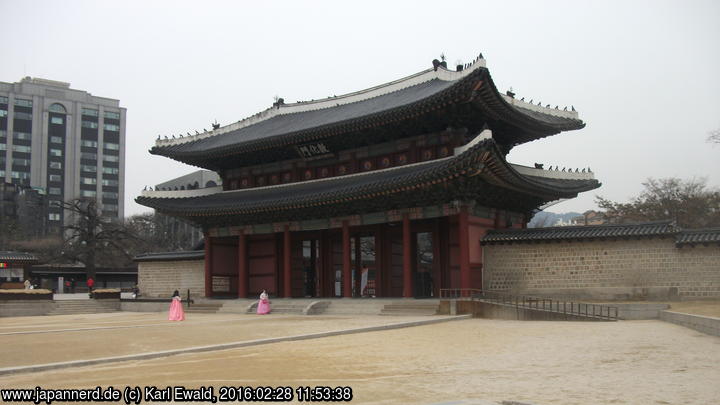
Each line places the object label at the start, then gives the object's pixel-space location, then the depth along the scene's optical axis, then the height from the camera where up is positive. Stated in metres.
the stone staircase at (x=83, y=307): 36.91 -2.32
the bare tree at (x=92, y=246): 59.91 +2.40
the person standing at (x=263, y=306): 28.50 -1.79
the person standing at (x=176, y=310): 25.02 -1.72
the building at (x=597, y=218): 54.99 +4.58
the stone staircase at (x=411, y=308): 24.38 -1.69
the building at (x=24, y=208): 82.12 +8.38
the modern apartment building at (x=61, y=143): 106.44 +22.32
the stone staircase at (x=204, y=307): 32.09 -2.10
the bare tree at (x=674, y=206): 48.41 +4.53
